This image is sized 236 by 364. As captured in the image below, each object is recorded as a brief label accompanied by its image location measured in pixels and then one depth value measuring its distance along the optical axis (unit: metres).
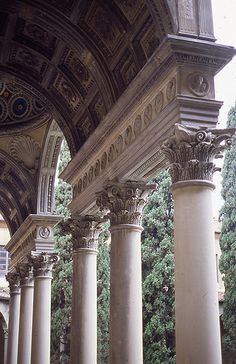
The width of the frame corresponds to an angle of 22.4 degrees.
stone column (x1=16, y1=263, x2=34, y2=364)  18.83
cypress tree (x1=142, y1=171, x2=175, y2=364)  22.83
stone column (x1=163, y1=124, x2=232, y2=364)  7.78
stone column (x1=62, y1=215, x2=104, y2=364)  12.79
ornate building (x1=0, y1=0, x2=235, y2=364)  8.23
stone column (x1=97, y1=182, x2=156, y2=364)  10.38
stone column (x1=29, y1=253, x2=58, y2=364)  16.78
